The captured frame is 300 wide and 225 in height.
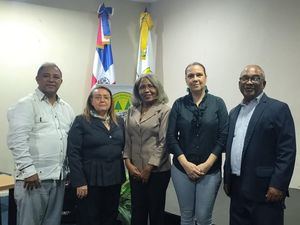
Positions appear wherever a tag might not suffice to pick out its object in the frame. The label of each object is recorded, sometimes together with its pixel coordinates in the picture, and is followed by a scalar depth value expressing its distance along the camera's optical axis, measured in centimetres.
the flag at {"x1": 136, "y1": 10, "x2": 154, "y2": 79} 350
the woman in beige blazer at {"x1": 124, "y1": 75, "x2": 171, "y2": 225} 174
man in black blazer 144
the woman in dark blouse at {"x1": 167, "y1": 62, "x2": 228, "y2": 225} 160
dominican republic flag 323
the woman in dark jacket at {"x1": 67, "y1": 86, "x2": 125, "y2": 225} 169
